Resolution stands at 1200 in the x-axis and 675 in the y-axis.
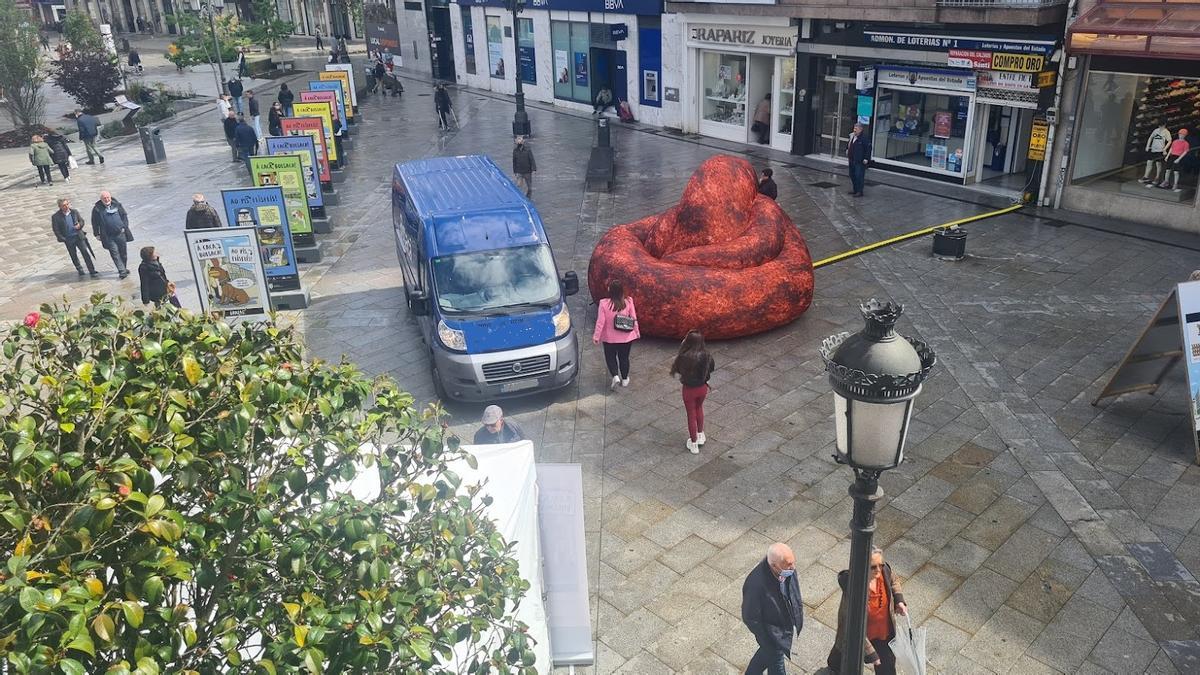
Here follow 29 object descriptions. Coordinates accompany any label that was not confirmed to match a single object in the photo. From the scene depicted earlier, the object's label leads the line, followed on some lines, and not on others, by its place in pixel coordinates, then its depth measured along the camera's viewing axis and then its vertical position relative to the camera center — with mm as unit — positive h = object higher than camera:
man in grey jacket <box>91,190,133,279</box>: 16078 -3605
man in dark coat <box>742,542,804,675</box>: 6301 -4104
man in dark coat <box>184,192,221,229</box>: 14859 -3207
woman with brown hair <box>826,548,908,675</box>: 6348 -4230
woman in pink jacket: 11234 -3849
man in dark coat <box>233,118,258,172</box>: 23562 -3154
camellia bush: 3064 -1850
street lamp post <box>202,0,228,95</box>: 36625 -807
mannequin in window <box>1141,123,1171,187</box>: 17812 -3245
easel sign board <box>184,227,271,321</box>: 12789 -3571
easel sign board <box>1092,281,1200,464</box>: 9594 -3899
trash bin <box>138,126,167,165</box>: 26328 -3649
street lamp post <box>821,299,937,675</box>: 4414 -1918
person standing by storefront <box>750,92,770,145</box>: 25797 -3470
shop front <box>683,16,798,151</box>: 24484 -2373
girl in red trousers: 9727 -3874
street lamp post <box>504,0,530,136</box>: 28188 -3374
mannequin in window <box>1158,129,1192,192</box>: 17359 -3343
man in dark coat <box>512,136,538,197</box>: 19375 -3273
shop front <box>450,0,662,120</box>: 29672 -1768
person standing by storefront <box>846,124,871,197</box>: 19984 -3471
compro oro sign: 17953 -1487
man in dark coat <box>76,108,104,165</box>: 26266 -3199
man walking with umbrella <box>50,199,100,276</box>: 16406 -3704
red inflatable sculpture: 12586 -3707
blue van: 11086 -3612
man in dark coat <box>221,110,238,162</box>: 25492 -3160
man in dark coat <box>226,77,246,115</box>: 34750 -2928
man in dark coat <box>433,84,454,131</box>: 30188 -3123
